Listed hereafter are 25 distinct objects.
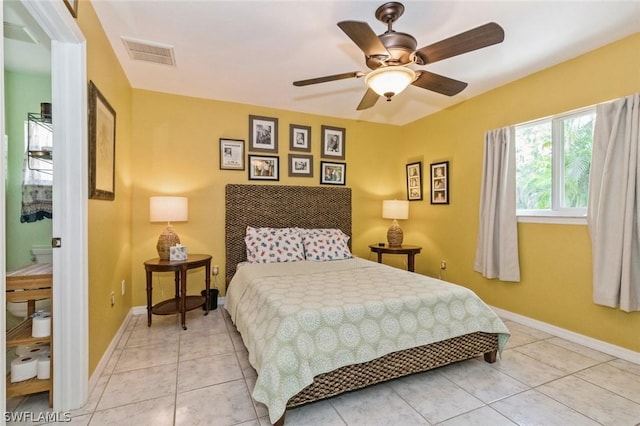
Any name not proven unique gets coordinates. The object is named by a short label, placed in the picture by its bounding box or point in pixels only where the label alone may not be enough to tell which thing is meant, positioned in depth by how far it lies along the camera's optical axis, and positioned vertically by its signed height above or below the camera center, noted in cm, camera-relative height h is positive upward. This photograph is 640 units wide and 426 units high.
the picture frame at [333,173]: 427 +56
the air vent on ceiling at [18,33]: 184 +113
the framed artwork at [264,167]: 387 +58
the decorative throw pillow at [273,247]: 339 -41
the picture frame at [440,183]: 401 +40
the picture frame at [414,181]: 446 +46
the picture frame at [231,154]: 373 +72
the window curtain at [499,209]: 313 +3
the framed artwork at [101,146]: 196 +48
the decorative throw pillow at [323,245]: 354 -40
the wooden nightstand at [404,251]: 397 -52
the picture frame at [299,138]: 408 +101
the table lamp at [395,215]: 416 -5
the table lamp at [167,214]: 309 -3
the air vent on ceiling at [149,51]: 246 +138
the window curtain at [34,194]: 230 +14
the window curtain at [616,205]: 226 +5
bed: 168 -76
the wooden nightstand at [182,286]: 291 -73
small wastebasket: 348 -101
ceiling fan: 164 +97
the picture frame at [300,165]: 409 +64
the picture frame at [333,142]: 427 +100
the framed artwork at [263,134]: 386 +101
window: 270 +46
